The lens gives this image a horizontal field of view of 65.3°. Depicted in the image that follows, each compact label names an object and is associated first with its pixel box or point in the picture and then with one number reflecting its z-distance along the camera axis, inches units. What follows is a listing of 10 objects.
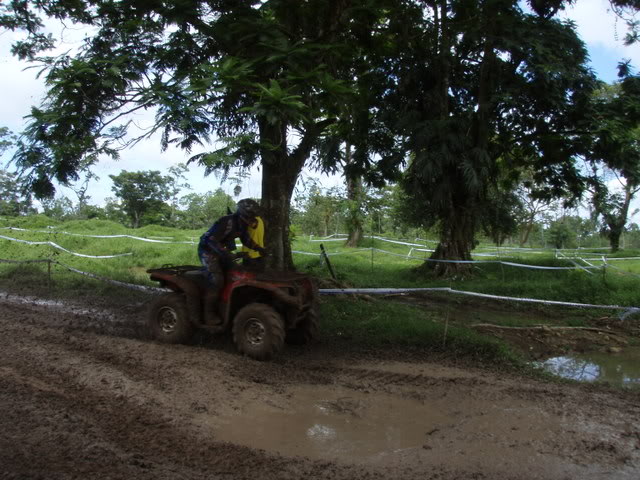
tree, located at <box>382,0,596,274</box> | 455.5
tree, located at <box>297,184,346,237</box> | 983.6
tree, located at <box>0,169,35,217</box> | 1354.9
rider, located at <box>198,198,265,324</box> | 273.3
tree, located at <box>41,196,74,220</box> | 1599.7
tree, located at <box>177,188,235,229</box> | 1591.3
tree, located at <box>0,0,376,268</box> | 234.4
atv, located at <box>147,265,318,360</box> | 254.4
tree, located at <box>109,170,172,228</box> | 1489.9
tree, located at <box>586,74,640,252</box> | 467.2
